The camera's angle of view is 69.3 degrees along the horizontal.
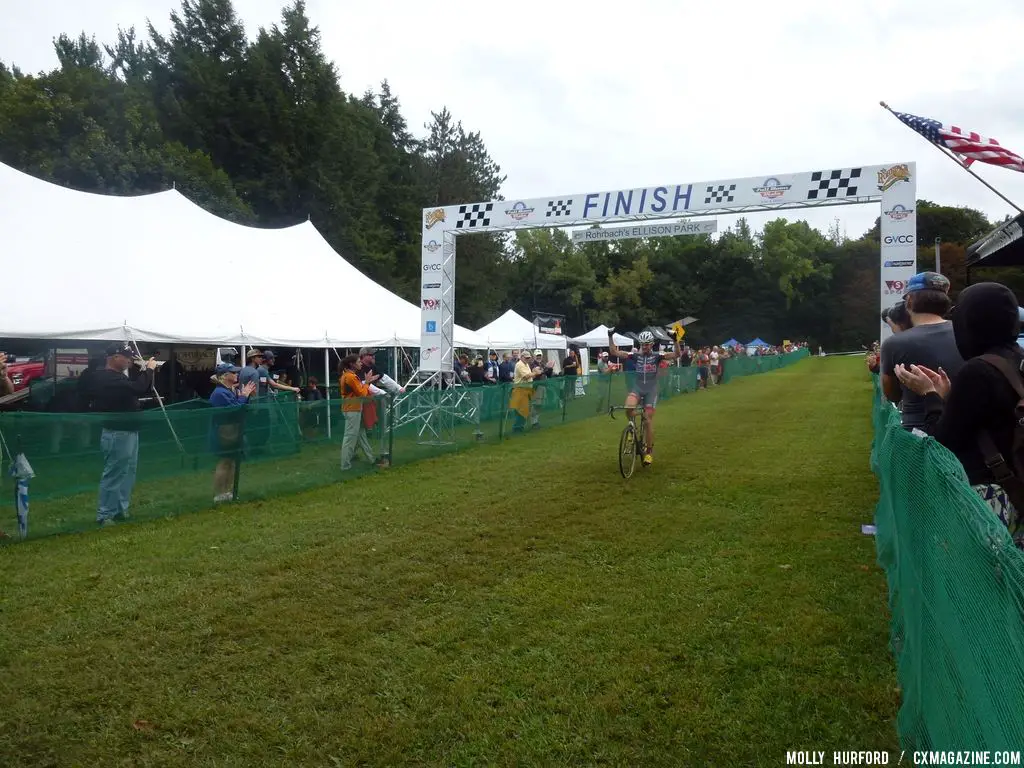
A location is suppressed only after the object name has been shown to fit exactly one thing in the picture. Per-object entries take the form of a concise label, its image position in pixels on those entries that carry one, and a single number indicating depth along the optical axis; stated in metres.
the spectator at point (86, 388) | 7.85
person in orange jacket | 10.54
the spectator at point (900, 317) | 4.98
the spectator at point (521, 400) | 15.05
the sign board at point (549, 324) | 29.05
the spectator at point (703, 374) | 29.94
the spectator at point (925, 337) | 4.04
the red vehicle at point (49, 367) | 15.25
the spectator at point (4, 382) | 7.35
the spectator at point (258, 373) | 12.31
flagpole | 7.33
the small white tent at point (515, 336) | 23.34
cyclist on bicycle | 10.05
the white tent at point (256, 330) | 10.16
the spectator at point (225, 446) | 8.59
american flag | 7.79
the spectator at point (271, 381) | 13.73
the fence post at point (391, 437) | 11.24
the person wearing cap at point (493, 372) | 20.78
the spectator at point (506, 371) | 21.95
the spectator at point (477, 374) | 20.41
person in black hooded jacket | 2.78
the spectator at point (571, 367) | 22.12
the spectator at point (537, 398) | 15.94
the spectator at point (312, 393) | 16.41
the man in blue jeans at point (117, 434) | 7.58
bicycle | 9.64
